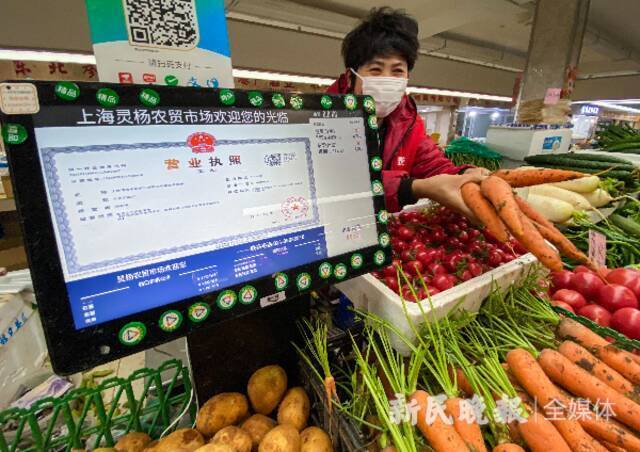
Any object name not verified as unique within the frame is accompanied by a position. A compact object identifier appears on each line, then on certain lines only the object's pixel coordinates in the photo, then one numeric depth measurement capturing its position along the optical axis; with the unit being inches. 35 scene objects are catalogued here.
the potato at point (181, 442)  26.3
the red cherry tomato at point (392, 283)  39.2
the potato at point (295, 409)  29.8
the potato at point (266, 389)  31.4
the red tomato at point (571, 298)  48.0
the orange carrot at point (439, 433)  26.9
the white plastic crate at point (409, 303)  33.5
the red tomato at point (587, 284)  49.5
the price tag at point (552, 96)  149.4
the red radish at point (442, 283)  39.1
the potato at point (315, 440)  27.1
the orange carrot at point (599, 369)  32.2
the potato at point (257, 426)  28.9
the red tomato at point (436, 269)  42.4
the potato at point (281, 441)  25.8
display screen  18.8
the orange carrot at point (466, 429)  27.9
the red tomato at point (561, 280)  52.6
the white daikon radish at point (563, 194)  72.3
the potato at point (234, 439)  26.5
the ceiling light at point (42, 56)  148.9
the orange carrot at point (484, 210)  36.6
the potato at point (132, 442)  27.8
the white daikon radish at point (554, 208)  70.4
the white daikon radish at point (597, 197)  76.7
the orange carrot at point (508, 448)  26.4
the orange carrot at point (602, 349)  33.4
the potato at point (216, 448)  25.1
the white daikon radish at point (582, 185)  74.7
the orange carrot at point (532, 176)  41.1
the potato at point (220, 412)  28.7
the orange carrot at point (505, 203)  34.6
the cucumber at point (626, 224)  73.5
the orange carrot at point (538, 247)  35.9
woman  51.2
